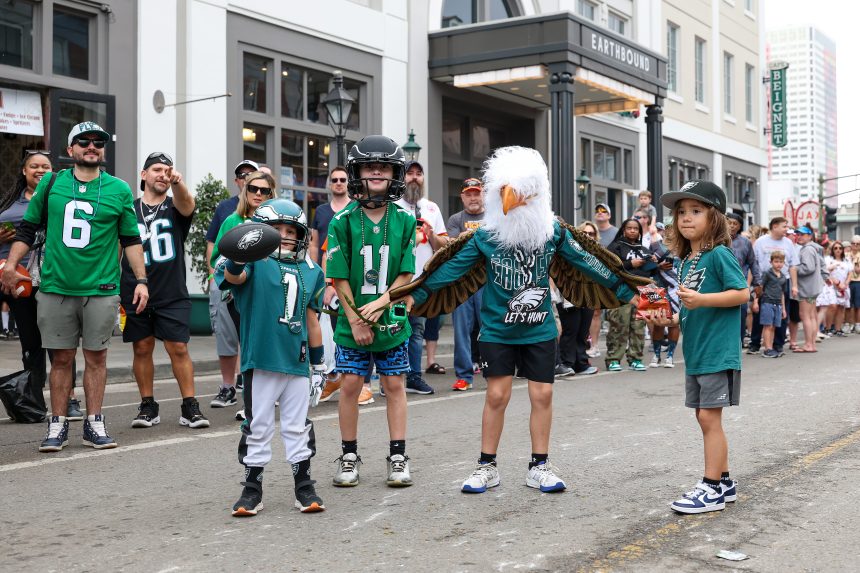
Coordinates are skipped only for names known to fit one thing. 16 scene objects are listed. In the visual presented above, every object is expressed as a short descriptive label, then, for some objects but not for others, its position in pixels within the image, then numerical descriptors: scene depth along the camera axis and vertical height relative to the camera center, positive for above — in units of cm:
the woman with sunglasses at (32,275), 736 +10
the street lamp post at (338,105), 1478 +281
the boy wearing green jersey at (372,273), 523 +8
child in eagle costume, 501 +4
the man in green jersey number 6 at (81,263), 630 +17
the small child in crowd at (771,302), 1355 -25
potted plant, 1449 +73
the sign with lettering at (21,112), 1322 +245
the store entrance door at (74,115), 1349 +249
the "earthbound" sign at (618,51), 1997 +509
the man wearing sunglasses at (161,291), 698 -2
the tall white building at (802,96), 18912 +3805
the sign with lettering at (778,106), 3544 +668
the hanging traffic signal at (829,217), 3322 +236
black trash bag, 716 -81
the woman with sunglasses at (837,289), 1884 -9
